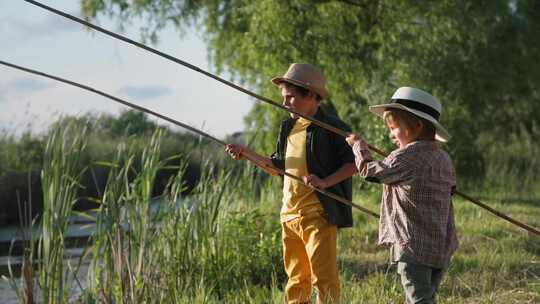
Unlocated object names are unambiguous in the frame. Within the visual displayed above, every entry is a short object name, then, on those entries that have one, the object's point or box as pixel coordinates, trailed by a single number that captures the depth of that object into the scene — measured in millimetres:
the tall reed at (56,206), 7015
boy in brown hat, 6678
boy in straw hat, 5624
